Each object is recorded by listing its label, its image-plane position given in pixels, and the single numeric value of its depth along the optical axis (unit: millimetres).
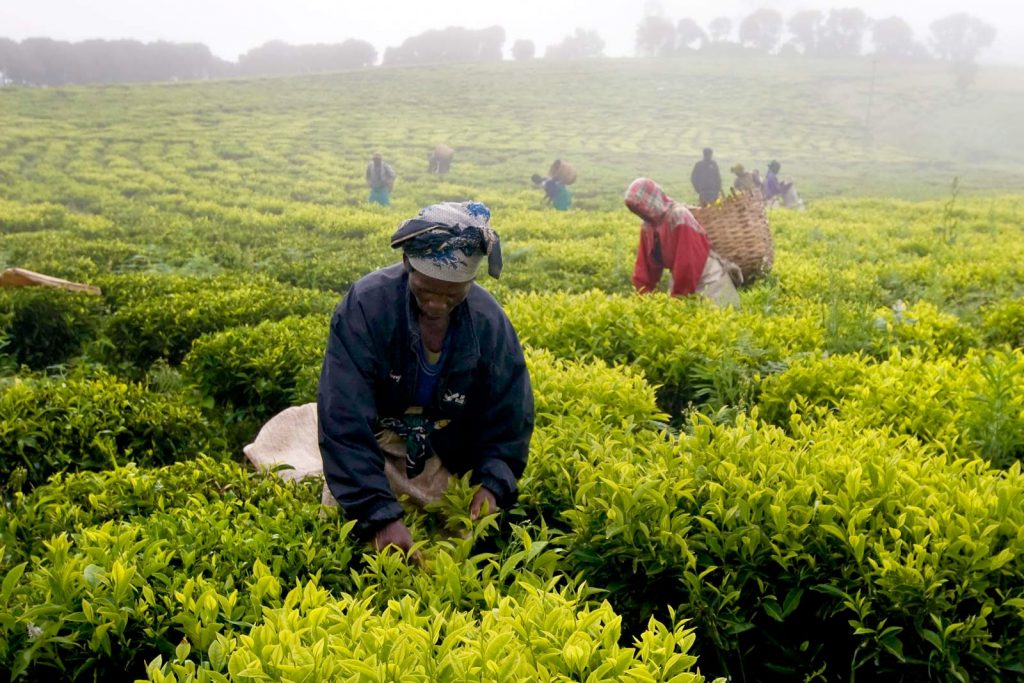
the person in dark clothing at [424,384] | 2717
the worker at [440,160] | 26000
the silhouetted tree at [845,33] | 101500
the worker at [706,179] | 19141
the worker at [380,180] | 19078
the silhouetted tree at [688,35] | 103500
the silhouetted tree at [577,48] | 93388
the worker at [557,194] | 18938
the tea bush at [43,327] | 6527
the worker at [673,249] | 6596
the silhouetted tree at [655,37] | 105125
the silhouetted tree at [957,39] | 101375
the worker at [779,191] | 21203
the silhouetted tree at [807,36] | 103125
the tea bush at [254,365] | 5398
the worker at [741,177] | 16427
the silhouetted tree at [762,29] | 107250
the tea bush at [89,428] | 3941
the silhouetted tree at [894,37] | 99025
